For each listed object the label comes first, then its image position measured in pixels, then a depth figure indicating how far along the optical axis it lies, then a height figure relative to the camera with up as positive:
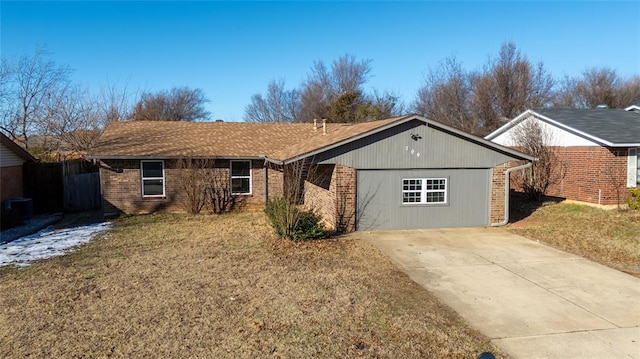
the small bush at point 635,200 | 13.81 -1.15
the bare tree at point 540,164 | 17.97 +0.10
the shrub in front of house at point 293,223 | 11.02 -1.45
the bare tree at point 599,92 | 38.34 +6.95
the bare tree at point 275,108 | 48.72 +7.05
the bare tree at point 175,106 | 42.47 +7.21
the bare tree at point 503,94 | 34.19 +5.94
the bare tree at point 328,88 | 42.53 +8.13
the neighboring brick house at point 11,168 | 15.35 +0.02
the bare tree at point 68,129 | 28.33 +2.69
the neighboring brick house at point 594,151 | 15.49 +0.56
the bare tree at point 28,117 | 27.97 +3.42
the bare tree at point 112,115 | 31.92 +4.11
